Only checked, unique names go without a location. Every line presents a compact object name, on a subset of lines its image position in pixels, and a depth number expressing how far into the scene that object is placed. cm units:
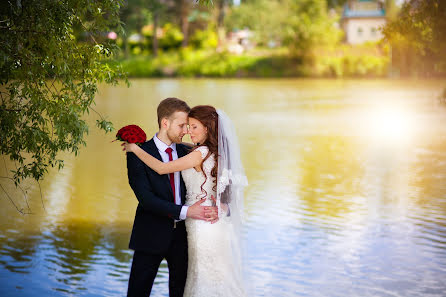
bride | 472
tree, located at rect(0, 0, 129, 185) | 586
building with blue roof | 7744
